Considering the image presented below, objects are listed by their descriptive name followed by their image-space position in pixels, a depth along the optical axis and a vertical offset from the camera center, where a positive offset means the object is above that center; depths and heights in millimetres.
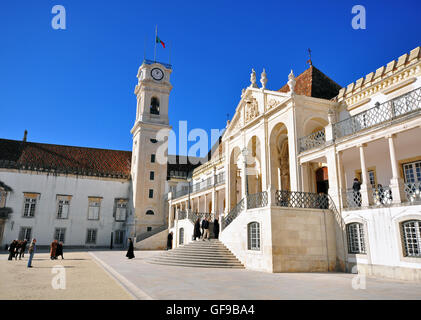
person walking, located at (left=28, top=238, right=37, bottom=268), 14302 -788
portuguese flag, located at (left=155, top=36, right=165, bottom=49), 39316 +24138
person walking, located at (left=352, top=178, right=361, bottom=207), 13612 +1940
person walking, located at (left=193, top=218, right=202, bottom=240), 20864 +354
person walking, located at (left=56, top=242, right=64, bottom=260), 19666 -1003
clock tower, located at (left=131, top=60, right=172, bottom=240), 37531 +11124
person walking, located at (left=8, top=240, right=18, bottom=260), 18719 -932
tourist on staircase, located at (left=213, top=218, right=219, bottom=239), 20297 +423
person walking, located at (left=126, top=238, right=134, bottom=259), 20219 -1139
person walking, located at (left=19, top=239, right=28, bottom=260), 20072 -796
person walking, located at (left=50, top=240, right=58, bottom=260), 19344 -1047
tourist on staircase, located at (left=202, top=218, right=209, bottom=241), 19945 +475
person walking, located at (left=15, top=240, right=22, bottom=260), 19484 -835
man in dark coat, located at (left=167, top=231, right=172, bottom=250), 30359 -470
